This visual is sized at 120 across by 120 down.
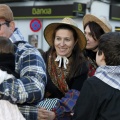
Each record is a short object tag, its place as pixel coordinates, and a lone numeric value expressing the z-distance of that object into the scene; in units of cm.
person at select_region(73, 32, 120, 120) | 339
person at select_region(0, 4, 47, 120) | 304
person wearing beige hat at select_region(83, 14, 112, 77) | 567
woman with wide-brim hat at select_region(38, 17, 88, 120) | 410
